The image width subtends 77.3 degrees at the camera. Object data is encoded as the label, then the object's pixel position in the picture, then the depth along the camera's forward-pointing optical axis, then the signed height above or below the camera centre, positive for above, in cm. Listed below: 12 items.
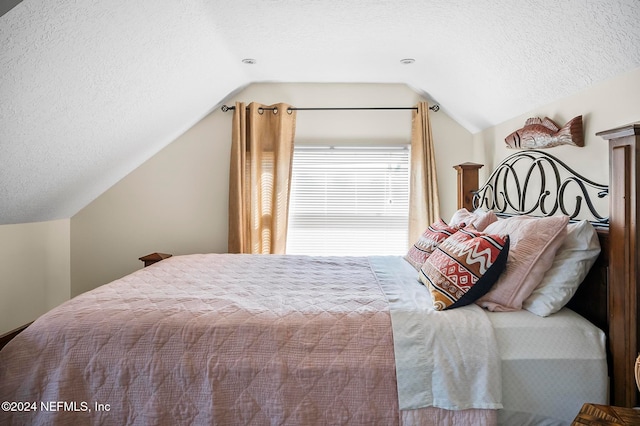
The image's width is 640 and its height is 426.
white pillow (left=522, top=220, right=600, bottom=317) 154 -25
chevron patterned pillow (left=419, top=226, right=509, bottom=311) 159 -25
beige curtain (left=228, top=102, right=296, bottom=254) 361 +32
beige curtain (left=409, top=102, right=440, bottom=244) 363 +29
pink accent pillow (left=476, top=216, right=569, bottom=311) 159 -22
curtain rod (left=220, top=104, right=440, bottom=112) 370 +96
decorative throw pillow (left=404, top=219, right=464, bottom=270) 227 -18
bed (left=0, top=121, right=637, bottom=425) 134 -53
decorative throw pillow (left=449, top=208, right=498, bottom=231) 226 -5
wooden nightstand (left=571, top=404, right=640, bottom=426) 107 -57
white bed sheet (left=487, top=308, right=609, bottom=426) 137 -58
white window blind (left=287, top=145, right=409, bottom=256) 378 +10
